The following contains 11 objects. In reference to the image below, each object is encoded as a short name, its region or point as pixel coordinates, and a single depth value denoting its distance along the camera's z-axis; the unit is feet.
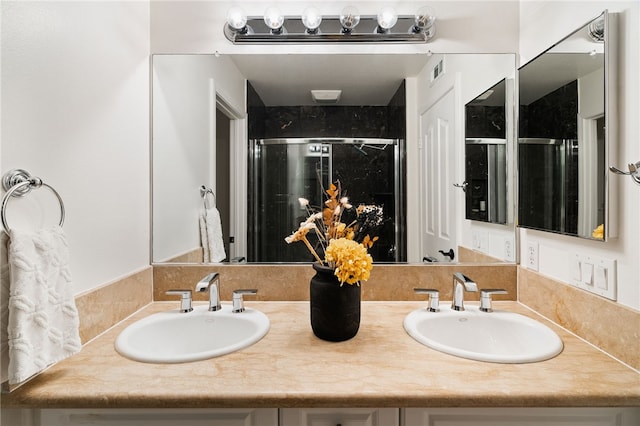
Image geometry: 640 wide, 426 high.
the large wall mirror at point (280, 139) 4.68
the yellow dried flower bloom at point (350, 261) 3.21
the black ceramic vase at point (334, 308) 3.39
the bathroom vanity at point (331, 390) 2.52
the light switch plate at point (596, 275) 3.06
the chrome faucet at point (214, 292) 4.15
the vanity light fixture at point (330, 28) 4.56
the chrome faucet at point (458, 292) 4.10
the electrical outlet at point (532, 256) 4.25
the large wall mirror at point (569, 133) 3.06
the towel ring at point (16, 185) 2.44
